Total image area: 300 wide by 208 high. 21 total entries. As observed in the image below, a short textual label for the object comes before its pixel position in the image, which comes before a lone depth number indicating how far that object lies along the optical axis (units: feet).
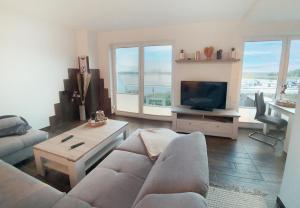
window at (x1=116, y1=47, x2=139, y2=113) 14.60
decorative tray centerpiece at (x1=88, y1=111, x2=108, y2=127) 8.70
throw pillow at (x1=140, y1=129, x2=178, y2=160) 5.74
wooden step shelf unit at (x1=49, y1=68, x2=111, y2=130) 13.06
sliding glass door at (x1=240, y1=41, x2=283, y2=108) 11.23
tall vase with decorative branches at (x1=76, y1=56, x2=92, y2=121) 14.01
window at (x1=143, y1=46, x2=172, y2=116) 13.55
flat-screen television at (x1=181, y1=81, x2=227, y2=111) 11.00
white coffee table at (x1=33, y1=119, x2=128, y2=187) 5.88
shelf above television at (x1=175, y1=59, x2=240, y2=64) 11.31
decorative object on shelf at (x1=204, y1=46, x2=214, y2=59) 11.47
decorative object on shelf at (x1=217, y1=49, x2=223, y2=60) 11.32
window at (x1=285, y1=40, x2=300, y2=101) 10.80
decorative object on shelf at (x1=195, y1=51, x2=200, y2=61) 11.78
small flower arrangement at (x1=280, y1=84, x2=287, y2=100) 10.77
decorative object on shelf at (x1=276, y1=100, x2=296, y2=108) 9.66
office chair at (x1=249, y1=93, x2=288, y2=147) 9.65
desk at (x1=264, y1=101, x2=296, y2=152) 8.73
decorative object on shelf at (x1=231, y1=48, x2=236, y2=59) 11.11
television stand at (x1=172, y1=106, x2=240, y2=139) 10.34
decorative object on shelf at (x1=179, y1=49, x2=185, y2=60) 12.17
